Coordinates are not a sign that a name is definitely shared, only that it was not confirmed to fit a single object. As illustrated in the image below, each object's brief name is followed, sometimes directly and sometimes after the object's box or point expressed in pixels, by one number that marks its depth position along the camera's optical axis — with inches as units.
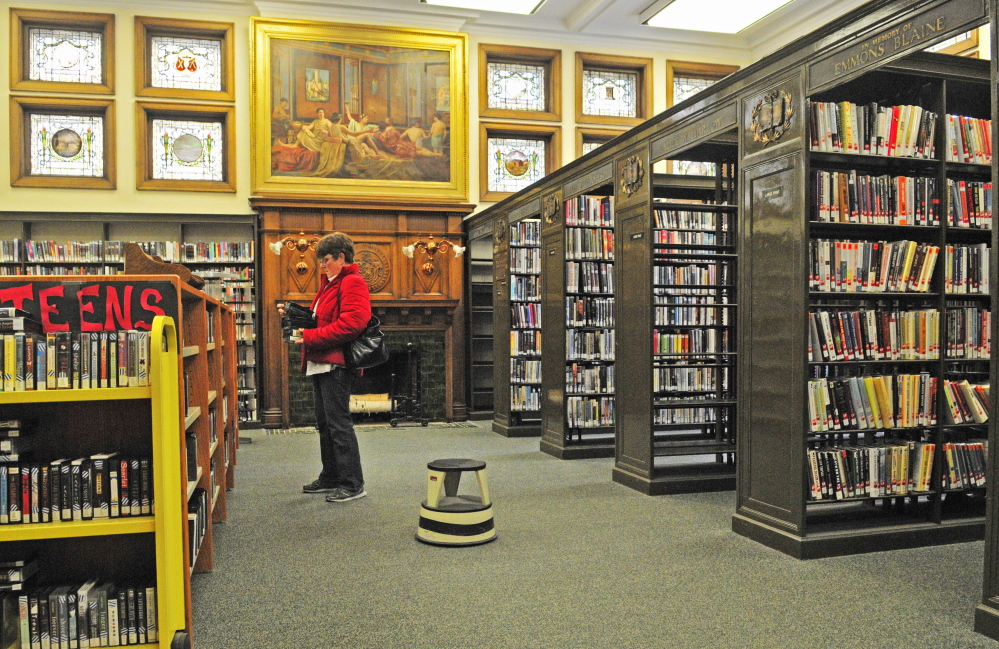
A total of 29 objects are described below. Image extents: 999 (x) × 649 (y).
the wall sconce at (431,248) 395.2
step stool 157.9
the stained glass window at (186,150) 386.0
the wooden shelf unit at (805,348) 151.6
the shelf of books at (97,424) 92.8
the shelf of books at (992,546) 109.3
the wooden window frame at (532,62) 418.9
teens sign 97.5
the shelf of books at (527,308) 344.5
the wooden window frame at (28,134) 365.7
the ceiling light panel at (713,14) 394.6
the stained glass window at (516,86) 426.3
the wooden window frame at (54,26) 365.4
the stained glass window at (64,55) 372.2
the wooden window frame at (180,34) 376.5
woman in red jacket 189.6
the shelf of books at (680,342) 214.4
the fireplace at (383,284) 375.9
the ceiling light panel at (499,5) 389.4
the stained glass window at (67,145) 373.4
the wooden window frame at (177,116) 377.7
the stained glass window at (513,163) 427.2
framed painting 384.5
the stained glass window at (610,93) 440.1
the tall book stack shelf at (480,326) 404.8
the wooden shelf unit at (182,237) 364.2
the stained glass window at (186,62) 383.9
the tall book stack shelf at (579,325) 275.3
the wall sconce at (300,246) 376.8
